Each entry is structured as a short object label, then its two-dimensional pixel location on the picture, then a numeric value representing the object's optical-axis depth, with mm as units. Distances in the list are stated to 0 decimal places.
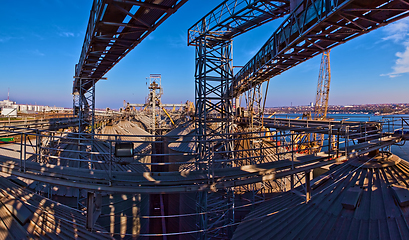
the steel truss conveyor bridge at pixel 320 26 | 5852
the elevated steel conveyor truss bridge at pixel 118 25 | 5469
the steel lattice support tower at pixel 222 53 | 9938
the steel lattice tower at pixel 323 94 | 38219
